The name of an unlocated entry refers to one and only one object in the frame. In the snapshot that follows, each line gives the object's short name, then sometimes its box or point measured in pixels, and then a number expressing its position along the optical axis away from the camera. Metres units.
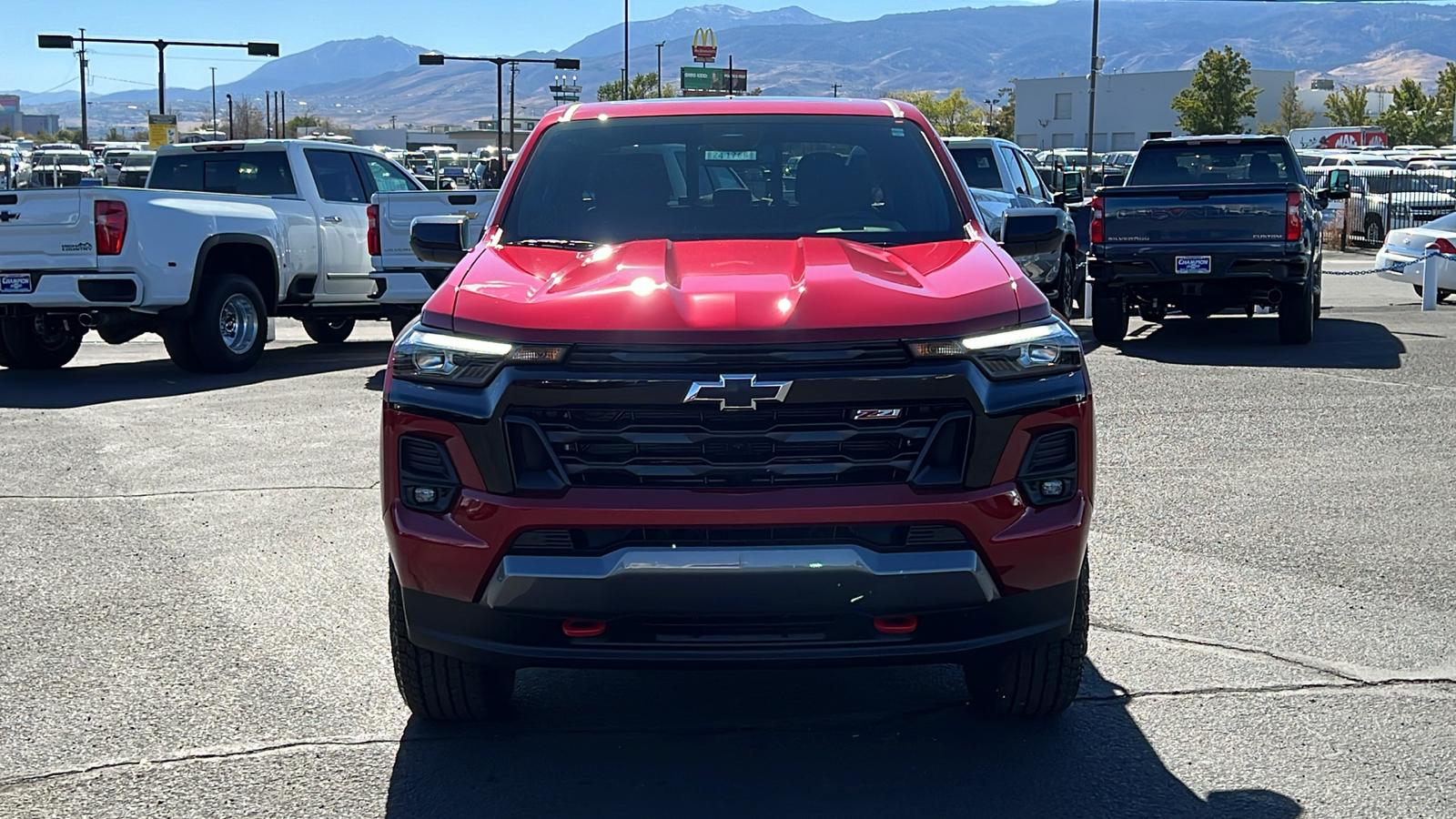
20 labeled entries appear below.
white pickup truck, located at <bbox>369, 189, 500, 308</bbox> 13.55
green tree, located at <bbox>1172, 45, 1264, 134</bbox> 88.44
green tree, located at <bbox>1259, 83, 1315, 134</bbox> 106.69
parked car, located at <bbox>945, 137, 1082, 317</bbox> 15.66
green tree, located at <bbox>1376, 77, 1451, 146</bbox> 99.02
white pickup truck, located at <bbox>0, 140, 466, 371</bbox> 12.11
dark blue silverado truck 13.84
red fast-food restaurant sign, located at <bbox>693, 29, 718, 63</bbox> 69.75
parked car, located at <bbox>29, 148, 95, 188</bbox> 39.88
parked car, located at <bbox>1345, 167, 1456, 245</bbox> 30.98
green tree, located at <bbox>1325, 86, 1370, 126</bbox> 114.25
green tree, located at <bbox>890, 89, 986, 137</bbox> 134.00
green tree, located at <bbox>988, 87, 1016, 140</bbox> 128.41
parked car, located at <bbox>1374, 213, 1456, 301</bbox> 18.34
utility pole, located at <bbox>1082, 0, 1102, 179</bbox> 54.61
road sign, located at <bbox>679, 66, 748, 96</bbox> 66.38
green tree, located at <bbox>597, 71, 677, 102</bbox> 120.69
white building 126.44
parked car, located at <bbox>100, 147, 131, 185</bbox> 48.60
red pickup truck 3.77
